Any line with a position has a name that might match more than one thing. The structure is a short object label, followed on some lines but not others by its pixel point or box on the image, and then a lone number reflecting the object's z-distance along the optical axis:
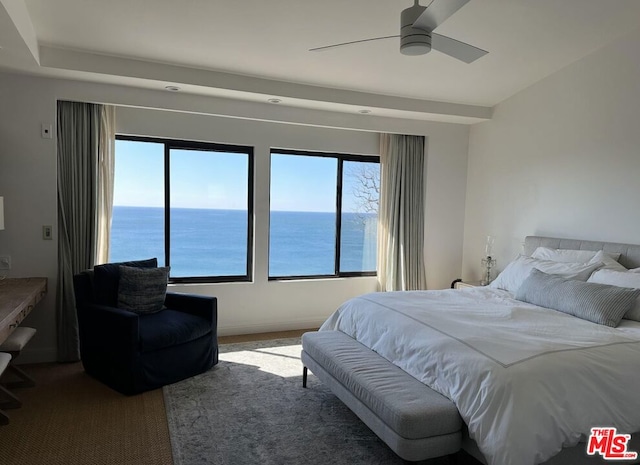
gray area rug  2.56
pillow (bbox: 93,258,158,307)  3.65
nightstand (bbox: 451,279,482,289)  5.00
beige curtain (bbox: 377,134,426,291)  5.31
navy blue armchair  3.26
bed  2.05
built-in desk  2.65
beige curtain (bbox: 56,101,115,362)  3.95
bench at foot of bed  2.17
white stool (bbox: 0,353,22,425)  2.64
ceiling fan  2.26
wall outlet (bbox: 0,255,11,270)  3.77
